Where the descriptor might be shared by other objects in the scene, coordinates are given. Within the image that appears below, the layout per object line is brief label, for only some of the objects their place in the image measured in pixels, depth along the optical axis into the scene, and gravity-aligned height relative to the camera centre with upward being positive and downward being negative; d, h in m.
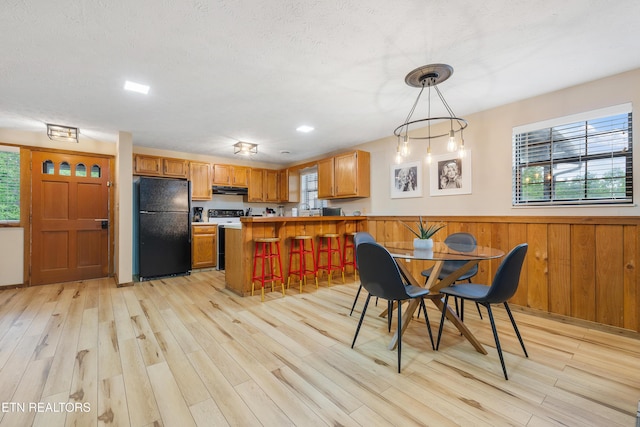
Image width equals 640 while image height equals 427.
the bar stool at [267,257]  3.64 -0.58
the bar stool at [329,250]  4.35 -0.57
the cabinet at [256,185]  6.28 +0.69
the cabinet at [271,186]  6.52 +0.70
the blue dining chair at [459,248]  2.78 -0.33
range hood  5.92 +0.57
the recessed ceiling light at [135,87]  2.69 +1.29
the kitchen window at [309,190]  6.31 +0.59
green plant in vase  2.47 -0.25
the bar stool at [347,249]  4.80 -0.63
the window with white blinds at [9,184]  4.14 +0.51
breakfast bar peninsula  3.71 -0.29
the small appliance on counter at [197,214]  5.73 +0.04
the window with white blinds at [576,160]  2.58 +0.54
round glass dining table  2.09 -0.34
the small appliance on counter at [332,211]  5.38 +0.06
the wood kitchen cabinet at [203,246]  5.26 -0.58
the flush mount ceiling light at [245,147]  4.85 +1.22
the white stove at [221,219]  5.50 -0.07
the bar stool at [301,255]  4.07 -0.62
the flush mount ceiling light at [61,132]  3.90 +1.22
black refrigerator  4.58 -0.19
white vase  2.46 -0.27
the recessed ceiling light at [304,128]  4.14 +1.31
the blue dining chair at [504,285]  1.90 -0.51
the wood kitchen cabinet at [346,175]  4.90 +0.73
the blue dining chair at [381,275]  1.95 -0.45
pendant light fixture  2.31 +1.21
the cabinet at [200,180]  5.54 +0.74
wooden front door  4.34 +0.00
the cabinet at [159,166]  5.02 +0.94
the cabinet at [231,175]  5.84 +0.88
